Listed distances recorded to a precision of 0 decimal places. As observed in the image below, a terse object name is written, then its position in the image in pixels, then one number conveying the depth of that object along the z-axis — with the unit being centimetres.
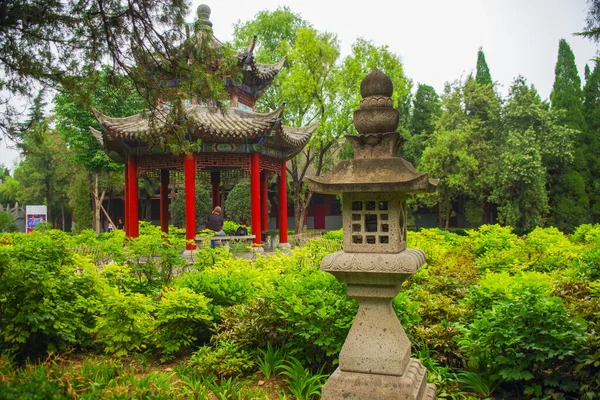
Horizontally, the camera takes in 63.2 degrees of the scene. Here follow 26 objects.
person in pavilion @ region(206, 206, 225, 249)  1387
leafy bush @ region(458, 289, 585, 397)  440
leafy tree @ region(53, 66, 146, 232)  2300
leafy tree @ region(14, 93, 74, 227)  3641
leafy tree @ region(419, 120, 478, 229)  2461
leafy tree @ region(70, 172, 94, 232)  3334
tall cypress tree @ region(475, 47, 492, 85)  3133
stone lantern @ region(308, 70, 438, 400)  419
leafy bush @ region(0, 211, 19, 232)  3192
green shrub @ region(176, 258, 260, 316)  659
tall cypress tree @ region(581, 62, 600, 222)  2598
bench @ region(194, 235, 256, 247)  1247
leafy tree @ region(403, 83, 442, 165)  3222
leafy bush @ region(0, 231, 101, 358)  536
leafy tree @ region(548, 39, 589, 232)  2488
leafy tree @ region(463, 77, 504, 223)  2497
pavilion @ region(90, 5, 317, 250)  1355
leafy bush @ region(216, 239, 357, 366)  502
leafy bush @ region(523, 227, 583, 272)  788
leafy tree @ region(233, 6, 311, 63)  3008
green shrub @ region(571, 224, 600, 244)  1031
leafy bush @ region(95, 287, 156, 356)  563
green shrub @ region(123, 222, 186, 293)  744
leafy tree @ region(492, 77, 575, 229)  2297
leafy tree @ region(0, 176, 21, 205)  5283
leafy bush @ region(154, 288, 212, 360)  579
